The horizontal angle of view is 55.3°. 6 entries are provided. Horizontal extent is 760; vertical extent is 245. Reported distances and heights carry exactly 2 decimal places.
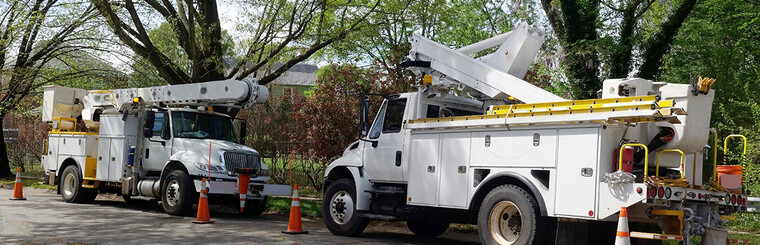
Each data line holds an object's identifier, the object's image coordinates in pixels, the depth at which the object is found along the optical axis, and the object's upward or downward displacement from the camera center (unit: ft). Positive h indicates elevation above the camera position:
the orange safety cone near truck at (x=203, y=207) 45.80 -4.84
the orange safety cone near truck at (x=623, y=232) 25.40 -2.70
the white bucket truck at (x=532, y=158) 28.45 -0.38
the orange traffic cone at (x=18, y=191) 60.59 -5.87
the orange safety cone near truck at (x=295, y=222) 41.32 -4.90
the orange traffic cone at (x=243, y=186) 50.14 -3.64
